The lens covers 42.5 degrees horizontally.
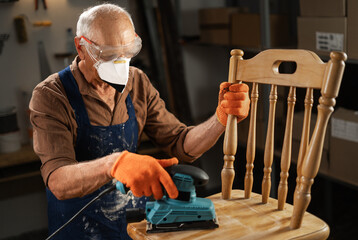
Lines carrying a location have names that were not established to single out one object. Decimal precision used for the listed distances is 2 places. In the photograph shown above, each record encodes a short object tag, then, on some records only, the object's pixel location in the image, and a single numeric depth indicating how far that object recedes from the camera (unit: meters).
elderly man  1.50
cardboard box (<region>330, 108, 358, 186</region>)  2.52
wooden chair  1.27
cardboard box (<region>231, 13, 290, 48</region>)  3.06
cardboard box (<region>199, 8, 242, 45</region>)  3.30
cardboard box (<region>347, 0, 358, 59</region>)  2.36
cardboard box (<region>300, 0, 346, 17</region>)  2.43
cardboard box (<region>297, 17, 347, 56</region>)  2.45
